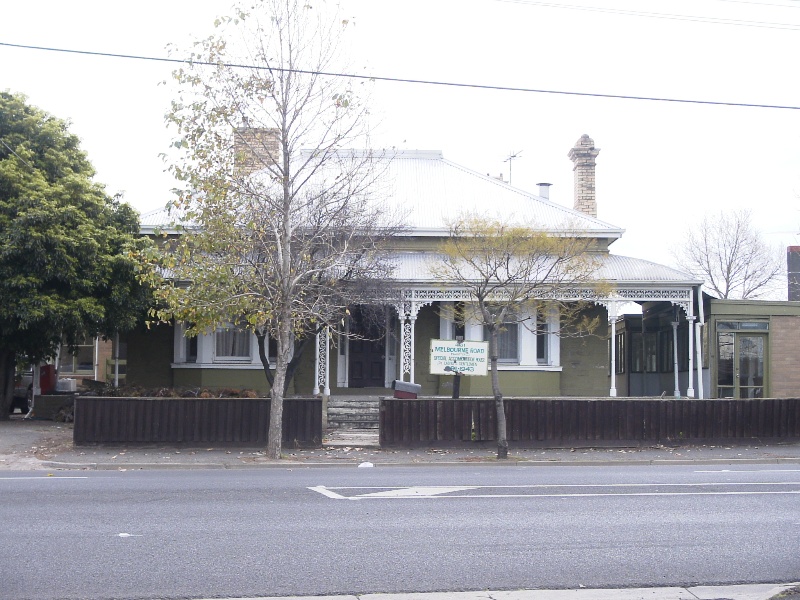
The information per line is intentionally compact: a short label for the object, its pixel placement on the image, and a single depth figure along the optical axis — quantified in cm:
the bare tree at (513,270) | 1839
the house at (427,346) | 2297
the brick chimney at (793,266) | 2931
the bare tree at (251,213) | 1575
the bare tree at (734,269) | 4597
